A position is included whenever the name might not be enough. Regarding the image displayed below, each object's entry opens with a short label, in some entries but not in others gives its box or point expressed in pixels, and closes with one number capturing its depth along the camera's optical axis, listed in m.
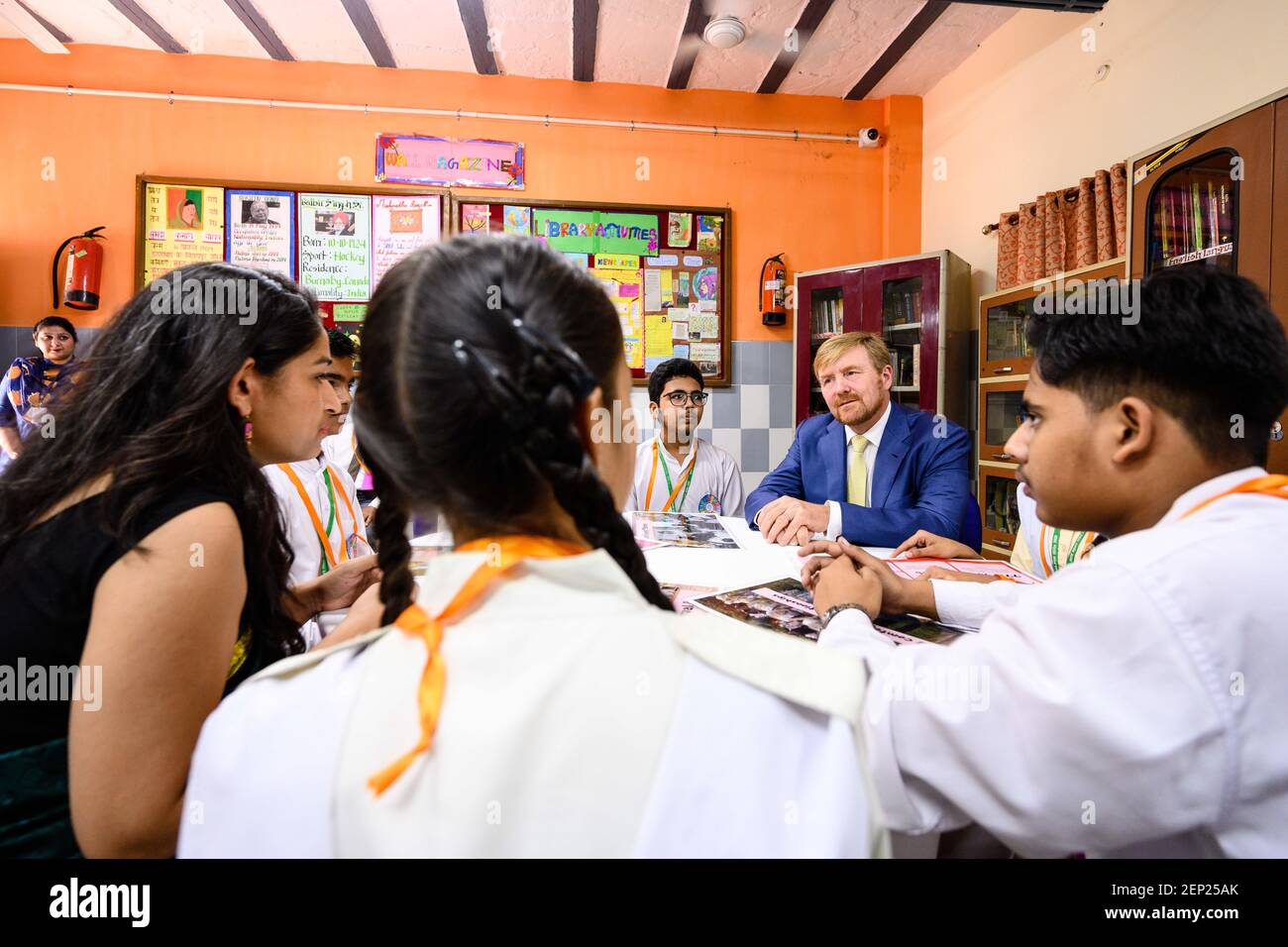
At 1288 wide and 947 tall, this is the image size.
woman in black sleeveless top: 0.78
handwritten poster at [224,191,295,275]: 4.02
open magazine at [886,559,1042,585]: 1.50
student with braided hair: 0.50
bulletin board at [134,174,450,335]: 3.96
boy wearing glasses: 3.14
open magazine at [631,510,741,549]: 1.98
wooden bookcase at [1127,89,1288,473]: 1.91
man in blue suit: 2.45
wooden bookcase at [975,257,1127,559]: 3.31
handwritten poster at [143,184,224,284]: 3.95
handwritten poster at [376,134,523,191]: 4.10
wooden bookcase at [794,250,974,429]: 3.70
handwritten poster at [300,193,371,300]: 4.07
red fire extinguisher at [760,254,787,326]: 4.30
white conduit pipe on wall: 3.92
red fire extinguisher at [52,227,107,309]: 3.75
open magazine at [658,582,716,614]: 1.28
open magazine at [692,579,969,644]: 1.16
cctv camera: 4.36
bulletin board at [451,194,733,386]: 4.21
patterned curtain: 2.87
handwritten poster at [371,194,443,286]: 4.11
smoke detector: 3.50
